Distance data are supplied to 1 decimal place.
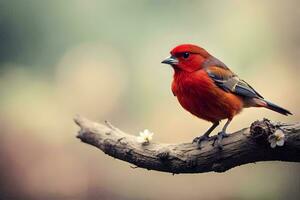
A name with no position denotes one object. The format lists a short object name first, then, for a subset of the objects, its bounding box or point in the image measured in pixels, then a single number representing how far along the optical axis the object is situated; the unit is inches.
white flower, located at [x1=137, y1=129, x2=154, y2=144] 176.8
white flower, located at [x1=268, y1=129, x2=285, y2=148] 172.3
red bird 177.0
